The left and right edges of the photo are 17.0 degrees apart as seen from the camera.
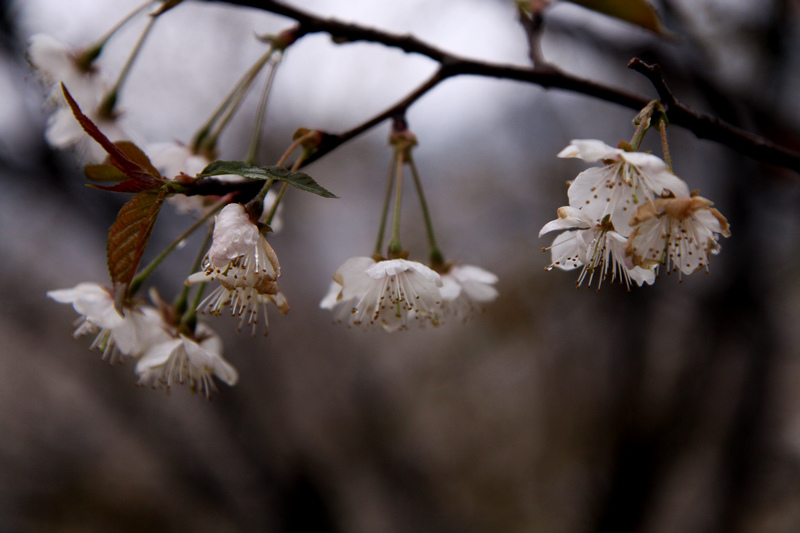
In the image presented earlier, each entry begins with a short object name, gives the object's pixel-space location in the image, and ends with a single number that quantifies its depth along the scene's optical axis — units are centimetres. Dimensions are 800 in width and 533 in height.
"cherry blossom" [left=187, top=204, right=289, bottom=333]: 52
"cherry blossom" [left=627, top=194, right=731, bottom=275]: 52
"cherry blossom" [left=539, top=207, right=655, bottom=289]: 53
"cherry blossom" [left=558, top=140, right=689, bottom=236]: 52
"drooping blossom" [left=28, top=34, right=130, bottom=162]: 57
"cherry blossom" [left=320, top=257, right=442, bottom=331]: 54
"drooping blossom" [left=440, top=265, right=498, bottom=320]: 57
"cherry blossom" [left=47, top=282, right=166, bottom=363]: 55
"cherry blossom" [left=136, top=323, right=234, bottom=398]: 55
